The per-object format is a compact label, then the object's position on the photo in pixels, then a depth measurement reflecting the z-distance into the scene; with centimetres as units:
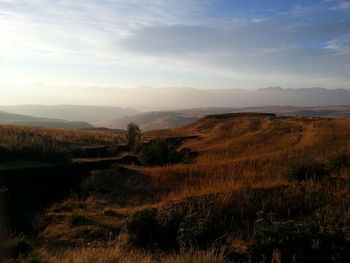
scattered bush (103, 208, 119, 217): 739
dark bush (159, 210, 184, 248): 593
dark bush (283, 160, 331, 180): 827
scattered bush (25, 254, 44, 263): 419
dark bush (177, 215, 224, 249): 546
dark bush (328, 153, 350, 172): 884
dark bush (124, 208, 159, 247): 591
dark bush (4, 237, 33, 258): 473
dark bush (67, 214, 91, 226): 673
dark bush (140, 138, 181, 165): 1728
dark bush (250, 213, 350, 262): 490
